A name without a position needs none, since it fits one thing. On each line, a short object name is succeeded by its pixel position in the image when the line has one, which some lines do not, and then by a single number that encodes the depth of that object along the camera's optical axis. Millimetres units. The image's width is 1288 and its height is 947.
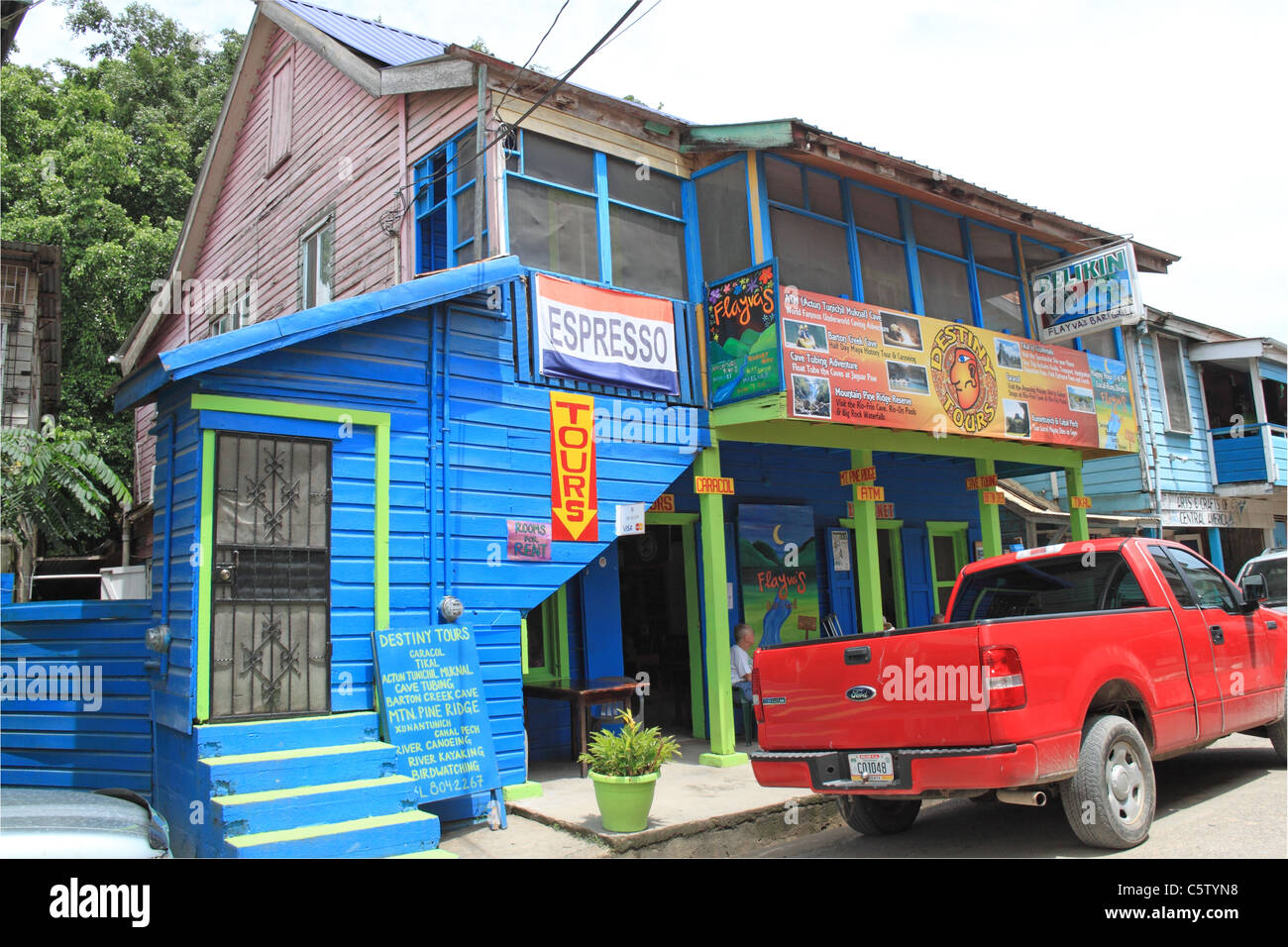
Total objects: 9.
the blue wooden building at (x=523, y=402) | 6895
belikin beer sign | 13125
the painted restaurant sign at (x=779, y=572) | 11992
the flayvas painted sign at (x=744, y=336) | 9461
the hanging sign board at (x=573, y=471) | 8883
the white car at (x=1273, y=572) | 13289
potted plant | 6637
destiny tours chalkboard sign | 7168
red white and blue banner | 9023
